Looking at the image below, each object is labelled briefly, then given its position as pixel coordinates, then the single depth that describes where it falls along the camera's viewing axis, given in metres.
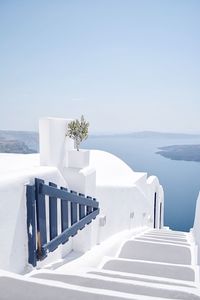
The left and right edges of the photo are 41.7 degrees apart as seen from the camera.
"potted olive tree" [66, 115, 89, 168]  5.99
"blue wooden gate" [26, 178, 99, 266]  4.47
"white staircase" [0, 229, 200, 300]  2.37
